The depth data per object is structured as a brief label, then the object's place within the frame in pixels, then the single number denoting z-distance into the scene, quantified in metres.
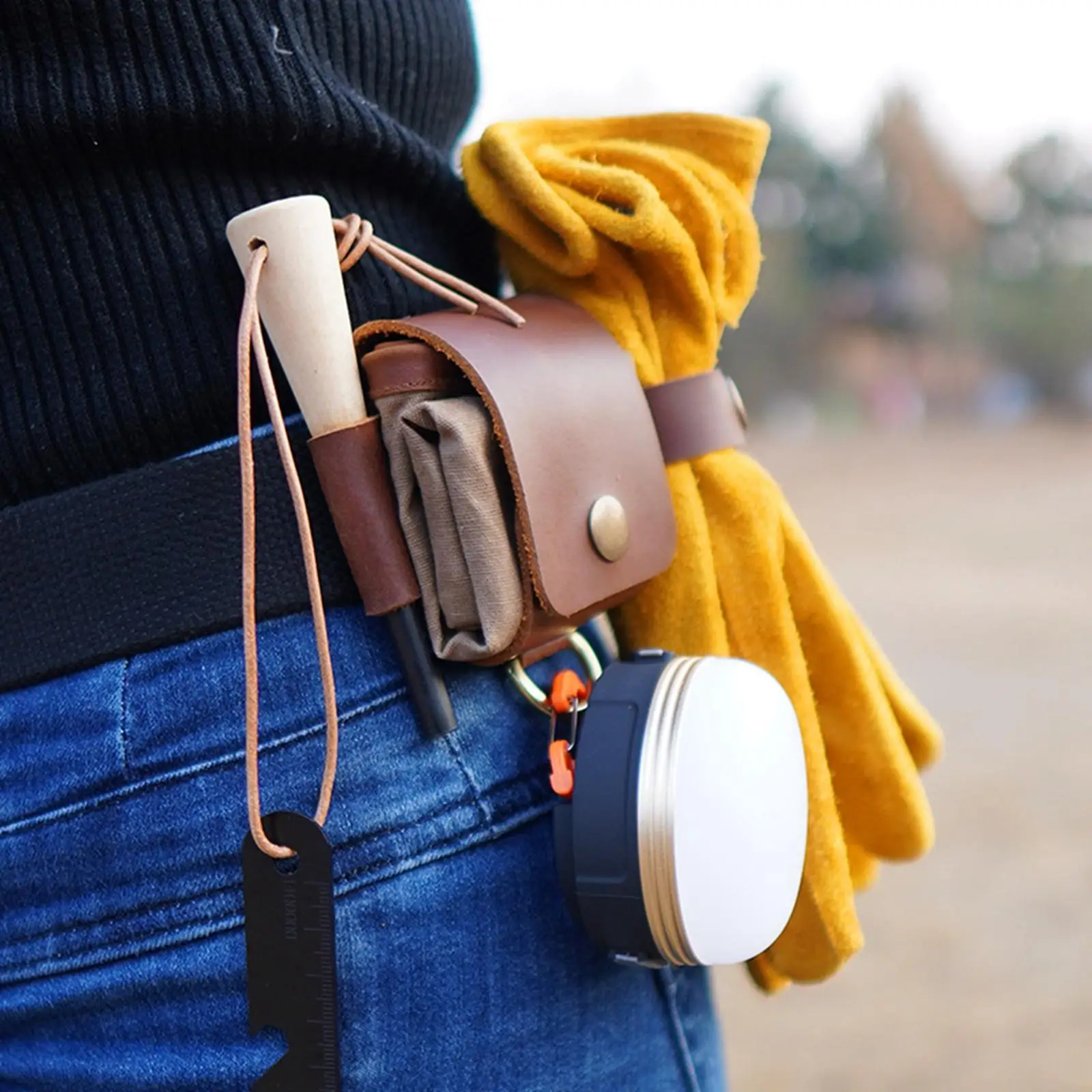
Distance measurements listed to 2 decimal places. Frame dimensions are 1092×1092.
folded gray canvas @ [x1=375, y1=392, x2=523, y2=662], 0.56
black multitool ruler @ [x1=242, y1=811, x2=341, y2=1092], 0.53
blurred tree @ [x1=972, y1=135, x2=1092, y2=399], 12.19
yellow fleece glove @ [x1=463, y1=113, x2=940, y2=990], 0.66
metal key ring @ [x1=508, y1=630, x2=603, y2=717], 0.61
